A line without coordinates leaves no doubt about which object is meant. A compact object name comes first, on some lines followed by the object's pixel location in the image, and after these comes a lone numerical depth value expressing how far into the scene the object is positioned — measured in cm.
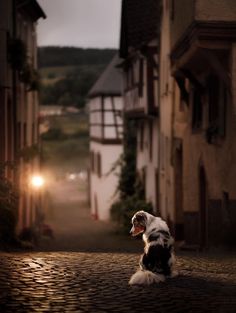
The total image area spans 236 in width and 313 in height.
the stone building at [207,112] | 1410
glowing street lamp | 2705
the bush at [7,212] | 1513
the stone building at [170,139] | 2366
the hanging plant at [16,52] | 2216
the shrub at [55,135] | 9150
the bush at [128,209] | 3036
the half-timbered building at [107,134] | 4378
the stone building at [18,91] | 2056
